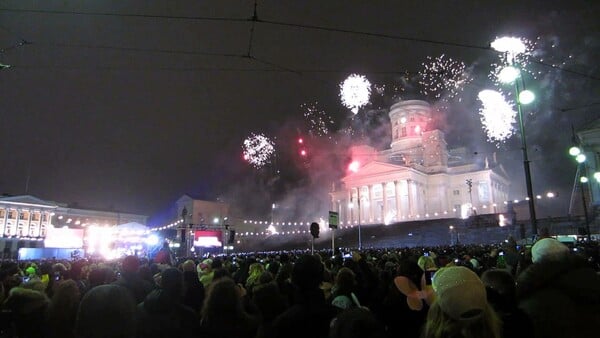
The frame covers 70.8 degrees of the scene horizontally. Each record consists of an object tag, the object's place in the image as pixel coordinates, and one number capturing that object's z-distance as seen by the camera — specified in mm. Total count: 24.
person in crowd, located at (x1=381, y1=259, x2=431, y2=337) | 4160
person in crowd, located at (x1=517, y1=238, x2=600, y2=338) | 3178
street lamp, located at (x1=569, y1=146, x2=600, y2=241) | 17855
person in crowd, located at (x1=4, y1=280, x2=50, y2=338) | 5520
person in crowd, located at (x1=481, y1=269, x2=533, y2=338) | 2754
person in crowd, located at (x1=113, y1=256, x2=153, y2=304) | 6715
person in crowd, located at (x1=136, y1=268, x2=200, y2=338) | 4020
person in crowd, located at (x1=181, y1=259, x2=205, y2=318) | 6199
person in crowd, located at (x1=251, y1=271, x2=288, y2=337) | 4055
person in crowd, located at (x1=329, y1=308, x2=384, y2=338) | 2830
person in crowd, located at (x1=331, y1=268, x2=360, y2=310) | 4879
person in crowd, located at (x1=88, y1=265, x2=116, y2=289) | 6375
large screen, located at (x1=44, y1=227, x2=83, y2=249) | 47969
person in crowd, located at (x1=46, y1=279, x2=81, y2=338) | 4953
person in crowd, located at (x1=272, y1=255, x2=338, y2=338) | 3537
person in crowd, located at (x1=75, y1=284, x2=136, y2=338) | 3143
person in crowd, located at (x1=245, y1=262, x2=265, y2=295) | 7879
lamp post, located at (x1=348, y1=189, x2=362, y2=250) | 81375
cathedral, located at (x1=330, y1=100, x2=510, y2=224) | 77375
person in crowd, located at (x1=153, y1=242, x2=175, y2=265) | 14708
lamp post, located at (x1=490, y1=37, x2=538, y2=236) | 13586
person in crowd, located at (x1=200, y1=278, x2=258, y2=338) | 4098
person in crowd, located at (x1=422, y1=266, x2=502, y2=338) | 2238
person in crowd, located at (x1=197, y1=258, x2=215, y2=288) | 8336
